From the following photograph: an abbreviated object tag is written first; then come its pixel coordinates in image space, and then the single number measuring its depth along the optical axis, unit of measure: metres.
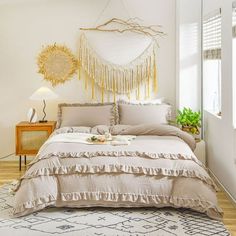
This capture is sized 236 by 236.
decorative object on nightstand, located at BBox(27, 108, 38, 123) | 4.35
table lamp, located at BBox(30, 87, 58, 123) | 4.23
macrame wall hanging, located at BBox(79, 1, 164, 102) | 4.49
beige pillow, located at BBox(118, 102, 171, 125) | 4.12
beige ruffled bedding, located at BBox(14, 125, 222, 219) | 2.85
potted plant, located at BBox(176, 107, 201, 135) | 4.16
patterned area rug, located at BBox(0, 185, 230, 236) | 2.57
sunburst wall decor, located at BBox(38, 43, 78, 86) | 4.52
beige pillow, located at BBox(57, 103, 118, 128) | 4.16
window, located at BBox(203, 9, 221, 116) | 3.86
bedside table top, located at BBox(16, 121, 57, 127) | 4.30
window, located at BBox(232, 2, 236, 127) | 3.15
